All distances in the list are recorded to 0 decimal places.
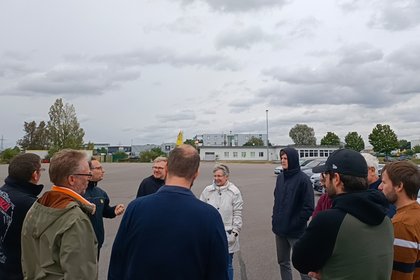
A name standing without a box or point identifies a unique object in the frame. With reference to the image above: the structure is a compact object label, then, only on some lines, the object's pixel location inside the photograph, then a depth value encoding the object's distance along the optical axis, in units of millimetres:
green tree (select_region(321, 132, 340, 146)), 98938
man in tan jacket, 2523
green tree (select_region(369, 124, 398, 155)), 69250
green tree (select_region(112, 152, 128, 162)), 81750
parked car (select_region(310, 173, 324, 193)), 17297
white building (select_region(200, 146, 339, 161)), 91000
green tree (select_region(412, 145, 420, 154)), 97188
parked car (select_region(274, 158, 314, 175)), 26047
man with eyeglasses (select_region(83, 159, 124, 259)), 4664
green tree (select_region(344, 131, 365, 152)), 86000
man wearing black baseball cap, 2324
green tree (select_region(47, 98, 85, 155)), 65312
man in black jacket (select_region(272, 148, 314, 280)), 5008
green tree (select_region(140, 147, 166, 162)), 77475
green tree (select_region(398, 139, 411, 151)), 130675
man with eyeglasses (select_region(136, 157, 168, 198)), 5684
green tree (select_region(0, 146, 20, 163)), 59034
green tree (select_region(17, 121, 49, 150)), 83000
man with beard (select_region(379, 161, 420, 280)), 2721
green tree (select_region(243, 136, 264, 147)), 126788
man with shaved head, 2295
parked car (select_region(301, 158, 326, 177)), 22845
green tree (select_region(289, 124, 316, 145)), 116500
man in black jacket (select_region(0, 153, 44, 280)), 3293
